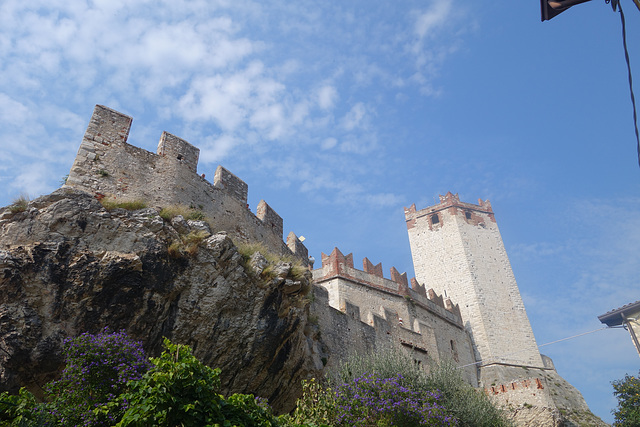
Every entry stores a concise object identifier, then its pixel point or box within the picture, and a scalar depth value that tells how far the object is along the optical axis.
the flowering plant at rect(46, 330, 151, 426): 7.19
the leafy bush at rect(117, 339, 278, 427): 6.27
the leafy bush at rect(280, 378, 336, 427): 9.56
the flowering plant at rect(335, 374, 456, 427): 10.09
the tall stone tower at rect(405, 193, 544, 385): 30.97
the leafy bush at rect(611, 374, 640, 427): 19.31
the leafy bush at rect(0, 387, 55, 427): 6.74
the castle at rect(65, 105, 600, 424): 12.88
